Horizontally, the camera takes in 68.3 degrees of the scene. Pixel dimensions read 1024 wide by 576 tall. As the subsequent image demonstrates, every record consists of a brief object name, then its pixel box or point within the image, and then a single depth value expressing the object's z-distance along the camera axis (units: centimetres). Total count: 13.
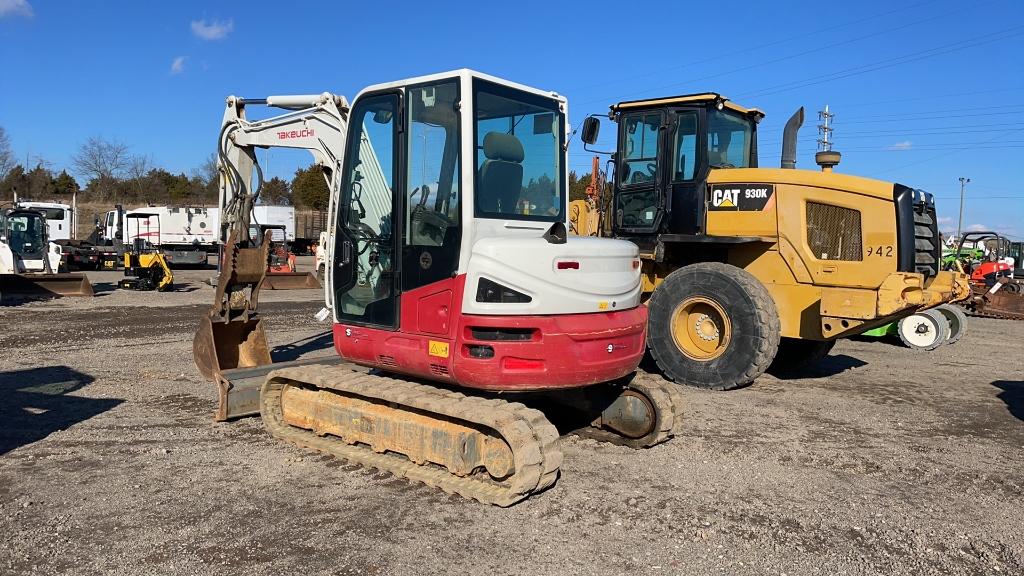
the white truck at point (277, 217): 3938
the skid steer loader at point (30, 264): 1744
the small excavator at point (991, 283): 1931
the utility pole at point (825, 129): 3318
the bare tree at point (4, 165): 5492
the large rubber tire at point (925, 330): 1284
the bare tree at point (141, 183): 6147
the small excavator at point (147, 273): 2033
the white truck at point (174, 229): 3247
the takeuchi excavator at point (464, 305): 503
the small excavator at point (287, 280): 2223
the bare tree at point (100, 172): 6184
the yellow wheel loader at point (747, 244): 827
